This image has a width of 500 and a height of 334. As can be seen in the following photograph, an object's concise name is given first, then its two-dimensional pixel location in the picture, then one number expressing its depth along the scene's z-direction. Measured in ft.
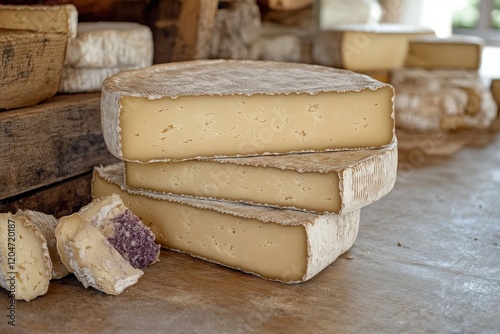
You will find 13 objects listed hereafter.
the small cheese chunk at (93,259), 2.10
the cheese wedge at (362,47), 4.53
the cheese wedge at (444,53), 4.90
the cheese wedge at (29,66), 2.45
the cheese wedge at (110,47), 2.87
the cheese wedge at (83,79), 2.91
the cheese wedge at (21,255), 2.08
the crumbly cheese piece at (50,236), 2.23
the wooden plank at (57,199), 2.57
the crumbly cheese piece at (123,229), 2.24
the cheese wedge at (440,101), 4.49
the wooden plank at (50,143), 2.48
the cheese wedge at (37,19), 2.70
